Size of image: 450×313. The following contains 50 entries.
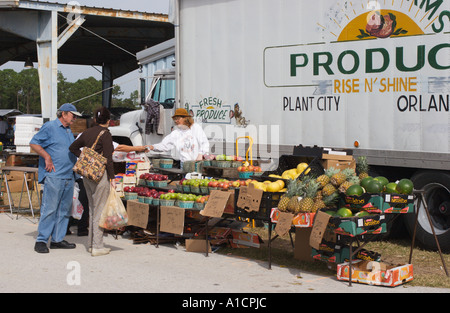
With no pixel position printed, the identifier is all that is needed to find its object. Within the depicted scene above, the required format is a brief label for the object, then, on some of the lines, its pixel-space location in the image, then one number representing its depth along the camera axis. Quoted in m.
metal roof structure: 21.27
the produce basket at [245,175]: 9.59
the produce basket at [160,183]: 10.30
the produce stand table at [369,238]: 6.95
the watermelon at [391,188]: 7.41
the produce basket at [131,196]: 10.27
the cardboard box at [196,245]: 9.13
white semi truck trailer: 8.87
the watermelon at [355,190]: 7.27
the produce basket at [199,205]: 9.10
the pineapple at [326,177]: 7.65
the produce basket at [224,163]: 9.96
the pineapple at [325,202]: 7.46
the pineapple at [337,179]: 7.57
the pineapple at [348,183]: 7.49
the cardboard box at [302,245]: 8.30
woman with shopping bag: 8.76
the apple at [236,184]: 9.04
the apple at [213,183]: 9.23
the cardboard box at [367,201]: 7.21
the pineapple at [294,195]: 7.53
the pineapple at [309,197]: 7.45
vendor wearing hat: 10.99
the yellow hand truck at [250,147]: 11.11
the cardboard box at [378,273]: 6.90
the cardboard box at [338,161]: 8.38
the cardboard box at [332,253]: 7.52
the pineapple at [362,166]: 8.55
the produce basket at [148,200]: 9.80
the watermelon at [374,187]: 7.31
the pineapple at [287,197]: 7.64
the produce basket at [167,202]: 9.49
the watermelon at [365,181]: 7.46
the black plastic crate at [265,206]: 7.91
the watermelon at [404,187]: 7.37
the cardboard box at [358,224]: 6.91
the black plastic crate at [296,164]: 8.24
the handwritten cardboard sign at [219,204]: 8.55
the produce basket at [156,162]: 11.24
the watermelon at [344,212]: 7.12
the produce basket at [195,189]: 9.50
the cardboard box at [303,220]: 7.43
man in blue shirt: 9.08
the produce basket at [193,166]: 10.37
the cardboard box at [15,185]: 15.50
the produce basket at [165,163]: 11.16
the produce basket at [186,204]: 9.29
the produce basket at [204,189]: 9.37
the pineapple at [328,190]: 7.54
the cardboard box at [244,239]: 9.13
